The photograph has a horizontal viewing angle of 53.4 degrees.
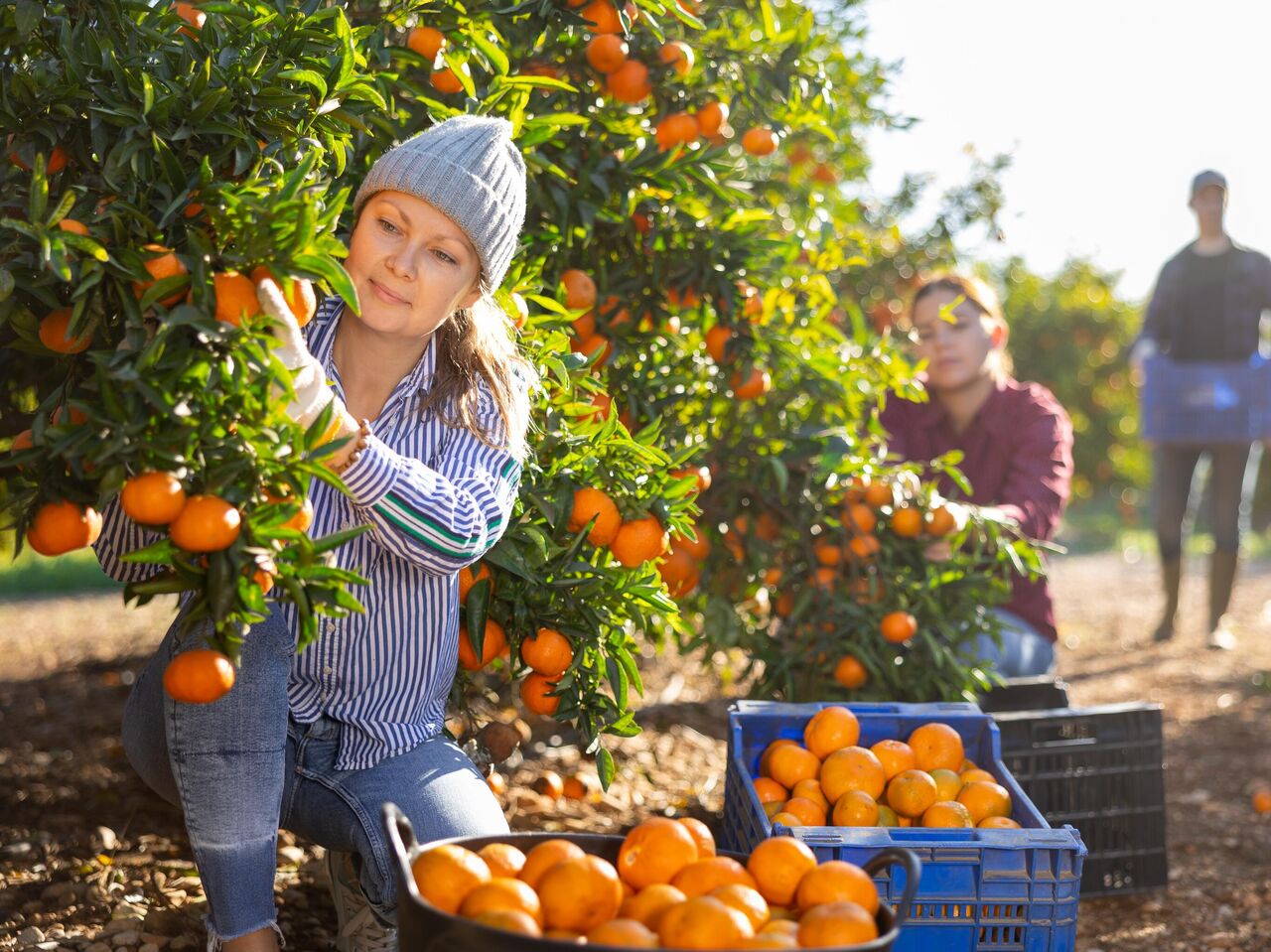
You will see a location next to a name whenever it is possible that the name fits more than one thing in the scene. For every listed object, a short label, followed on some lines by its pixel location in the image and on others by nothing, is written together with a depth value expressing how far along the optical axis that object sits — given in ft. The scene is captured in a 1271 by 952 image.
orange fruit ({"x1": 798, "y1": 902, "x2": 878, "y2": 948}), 4.65
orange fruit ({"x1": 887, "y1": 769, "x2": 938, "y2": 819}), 7.57
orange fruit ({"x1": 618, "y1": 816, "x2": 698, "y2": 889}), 5.28
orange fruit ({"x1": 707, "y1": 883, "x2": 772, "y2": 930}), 4.85
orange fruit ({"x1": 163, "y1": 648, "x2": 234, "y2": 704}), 5.39
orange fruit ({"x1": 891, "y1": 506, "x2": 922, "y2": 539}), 9.96
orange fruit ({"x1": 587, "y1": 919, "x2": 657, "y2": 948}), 4.53
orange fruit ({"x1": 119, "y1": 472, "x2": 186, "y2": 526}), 4.87
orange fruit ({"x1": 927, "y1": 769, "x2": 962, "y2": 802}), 7.73
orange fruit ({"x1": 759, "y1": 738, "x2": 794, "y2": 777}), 8.17
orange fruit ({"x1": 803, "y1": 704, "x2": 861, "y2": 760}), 8.16
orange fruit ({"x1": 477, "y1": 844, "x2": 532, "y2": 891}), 5.20
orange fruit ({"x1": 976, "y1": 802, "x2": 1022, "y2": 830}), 7.23
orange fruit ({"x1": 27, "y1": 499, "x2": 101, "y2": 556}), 5.56
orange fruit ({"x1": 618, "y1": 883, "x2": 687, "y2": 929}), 4.90
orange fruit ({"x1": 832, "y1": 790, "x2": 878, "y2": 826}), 7.39
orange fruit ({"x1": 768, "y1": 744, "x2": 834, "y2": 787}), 7.95
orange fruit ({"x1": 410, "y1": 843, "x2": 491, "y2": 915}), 4.89
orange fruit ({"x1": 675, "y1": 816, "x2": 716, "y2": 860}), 5.55
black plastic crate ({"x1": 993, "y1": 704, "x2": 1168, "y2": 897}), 9.64
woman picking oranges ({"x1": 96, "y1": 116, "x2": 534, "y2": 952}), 6.30
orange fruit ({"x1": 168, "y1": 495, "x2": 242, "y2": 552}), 4.89
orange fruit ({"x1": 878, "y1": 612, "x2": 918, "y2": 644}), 9.66
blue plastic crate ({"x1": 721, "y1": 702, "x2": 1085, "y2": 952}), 6.63
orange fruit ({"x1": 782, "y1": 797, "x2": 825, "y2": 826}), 7.43
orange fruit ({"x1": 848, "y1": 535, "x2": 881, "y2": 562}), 9.89
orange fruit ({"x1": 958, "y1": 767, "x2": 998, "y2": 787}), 7.79
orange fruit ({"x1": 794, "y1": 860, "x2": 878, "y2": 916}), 5.08
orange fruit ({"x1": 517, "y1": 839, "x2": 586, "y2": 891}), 5.07
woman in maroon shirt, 12.03
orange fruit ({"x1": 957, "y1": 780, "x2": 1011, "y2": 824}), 7.52
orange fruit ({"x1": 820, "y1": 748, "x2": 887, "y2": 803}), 7.74
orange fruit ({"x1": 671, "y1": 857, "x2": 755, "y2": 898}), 5.16
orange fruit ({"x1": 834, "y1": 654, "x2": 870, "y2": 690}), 9.75
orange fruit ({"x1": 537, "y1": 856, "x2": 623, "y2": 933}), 4.83
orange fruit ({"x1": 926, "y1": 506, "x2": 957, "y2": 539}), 9.93
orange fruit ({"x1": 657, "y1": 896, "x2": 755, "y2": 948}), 4.57
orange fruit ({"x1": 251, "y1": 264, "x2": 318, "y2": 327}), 5.42
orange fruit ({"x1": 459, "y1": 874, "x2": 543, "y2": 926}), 4.70
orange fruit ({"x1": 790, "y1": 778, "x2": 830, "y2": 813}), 7.72
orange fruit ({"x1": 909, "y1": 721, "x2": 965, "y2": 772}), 8.09
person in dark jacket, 19.76
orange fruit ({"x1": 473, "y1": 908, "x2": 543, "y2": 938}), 4.54
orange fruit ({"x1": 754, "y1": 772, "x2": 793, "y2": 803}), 7.89
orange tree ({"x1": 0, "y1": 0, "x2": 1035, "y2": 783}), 5.16
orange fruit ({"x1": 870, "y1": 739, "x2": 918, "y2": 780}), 7.95
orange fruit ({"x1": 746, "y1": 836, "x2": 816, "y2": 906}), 5.31
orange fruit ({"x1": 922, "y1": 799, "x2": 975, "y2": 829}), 7.36
